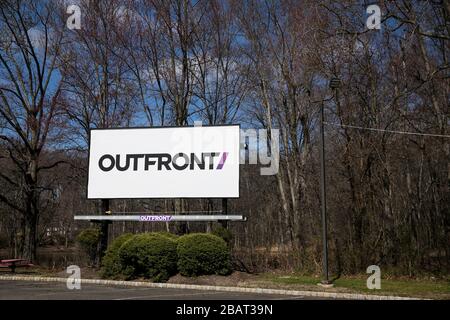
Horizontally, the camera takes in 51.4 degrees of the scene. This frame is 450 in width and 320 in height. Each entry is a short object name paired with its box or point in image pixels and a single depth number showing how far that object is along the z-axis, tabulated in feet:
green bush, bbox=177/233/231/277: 60.80
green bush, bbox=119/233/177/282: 61.05
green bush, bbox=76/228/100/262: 69.82
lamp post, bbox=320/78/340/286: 52.70
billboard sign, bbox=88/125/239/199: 67.56
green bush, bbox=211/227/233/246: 65.13
